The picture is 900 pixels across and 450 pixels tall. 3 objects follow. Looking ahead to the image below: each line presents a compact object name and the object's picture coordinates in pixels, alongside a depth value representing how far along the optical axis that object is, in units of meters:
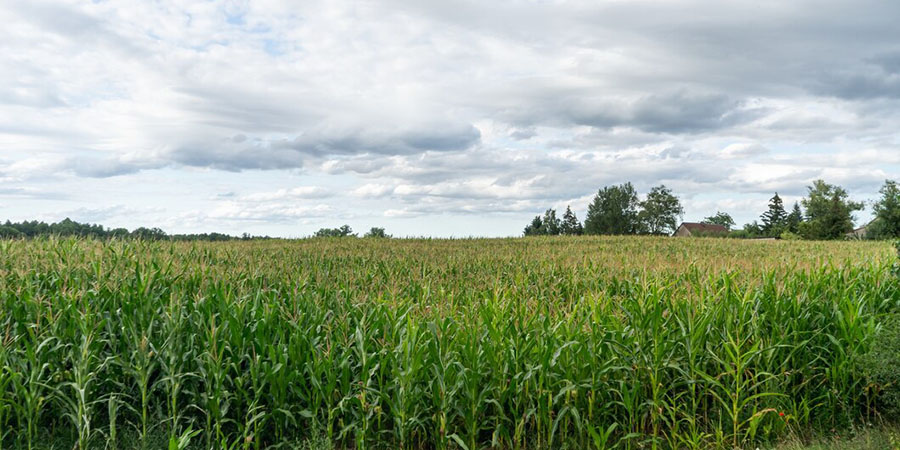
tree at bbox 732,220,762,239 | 82.14
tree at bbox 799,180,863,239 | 62.75
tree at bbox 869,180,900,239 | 45.80
